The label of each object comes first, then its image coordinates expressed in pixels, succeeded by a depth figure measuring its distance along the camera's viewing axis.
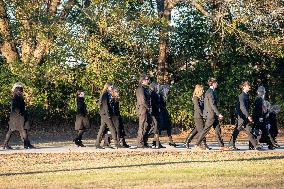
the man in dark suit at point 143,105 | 23.27
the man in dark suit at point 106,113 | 23.58
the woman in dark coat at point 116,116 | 24.16
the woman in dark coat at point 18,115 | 24.08
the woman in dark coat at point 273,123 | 24.72
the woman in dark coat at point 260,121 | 23.47
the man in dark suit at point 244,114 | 22.59
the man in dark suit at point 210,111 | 22.20
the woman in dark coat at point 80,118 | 25.30
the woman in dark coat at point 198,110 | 22.91
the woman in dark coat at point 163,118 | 24.35
